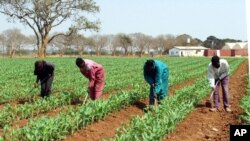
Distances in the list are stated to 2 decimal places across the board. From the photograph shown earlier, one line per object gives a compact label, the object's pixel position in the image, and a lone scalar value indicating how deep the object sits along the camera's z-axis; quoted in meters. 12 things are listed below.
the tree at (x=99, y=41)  108.14
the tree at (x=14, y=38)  98.94
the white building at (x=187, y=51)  110.44
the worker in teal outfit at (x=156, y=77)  9.67
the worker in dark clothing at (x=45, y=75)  10.53
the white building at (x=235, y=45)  123.41
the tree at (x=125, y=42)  100.75
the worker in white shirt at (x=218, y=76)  9.54
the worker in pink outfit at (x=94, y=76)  9.73
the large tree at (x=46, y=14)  48.19
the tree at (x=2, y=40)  103.62
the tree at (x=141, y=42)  115.81
